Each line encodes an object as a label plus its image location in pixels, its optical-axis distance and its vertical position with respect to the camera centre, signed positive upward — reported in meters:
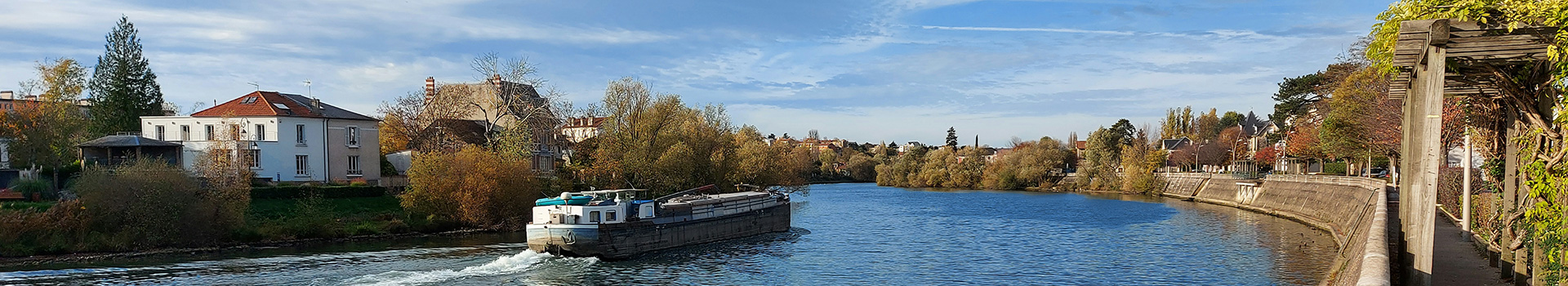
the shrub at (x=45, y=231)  32.25 -3.67
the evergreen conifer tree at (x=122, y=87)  57.22 +2.26
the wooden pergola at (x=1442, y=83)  10.05 +0.38
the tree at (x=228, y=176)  36.59 -2.19
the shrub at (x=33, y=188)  38.44 -2.58
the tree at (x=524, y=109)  56.38 +0.73
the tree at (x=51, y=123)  52.25 +0.09
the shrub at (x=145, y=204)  33.88 -2.90
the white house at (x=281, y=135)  50.66 -0.65
